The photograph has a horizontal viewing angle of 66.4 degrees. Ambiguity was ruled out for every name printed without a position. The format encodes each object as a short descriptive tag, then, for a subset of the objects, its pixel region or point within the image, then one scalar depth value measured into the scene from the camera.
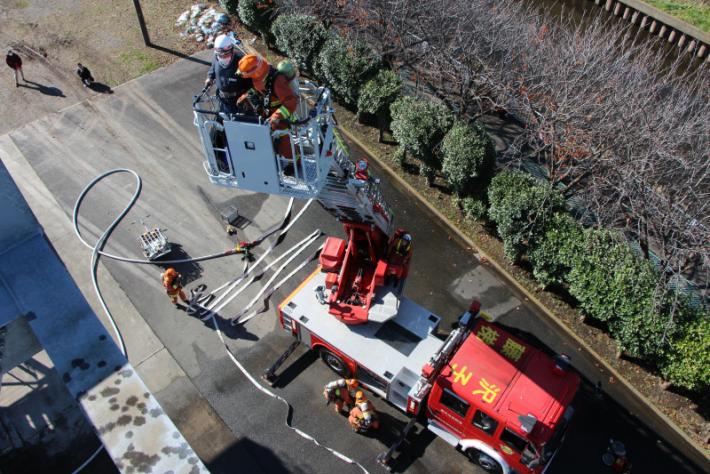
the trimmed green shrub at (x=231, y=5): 24.78
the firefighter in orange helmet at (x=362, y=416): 12.67
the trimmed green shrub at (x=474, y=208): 16.91
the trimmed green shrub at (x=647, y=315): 13.24
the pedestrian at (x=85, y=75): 21.48
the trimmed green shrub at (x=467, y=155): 16.45
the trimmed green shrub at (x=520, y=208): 15.28
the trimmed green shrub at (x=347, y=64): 19.61
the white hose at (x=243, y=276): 15.44
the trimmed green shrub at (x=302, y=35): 20.83
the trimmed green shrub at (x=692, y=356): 12.95
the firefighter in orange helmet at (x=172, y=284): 14.48
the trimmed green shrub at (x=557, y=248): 14.79
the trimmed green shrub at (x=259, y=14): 22.78
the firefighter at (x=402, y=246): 13.37
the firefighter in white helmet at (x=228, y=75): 10.65
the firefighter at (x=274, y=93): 10.24
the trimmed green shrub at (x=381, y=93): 18.94
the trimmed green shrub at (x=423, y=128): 17.38
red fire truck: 11.14
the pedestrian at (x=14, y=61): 21.03
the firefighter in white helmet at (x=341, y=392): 13.01
